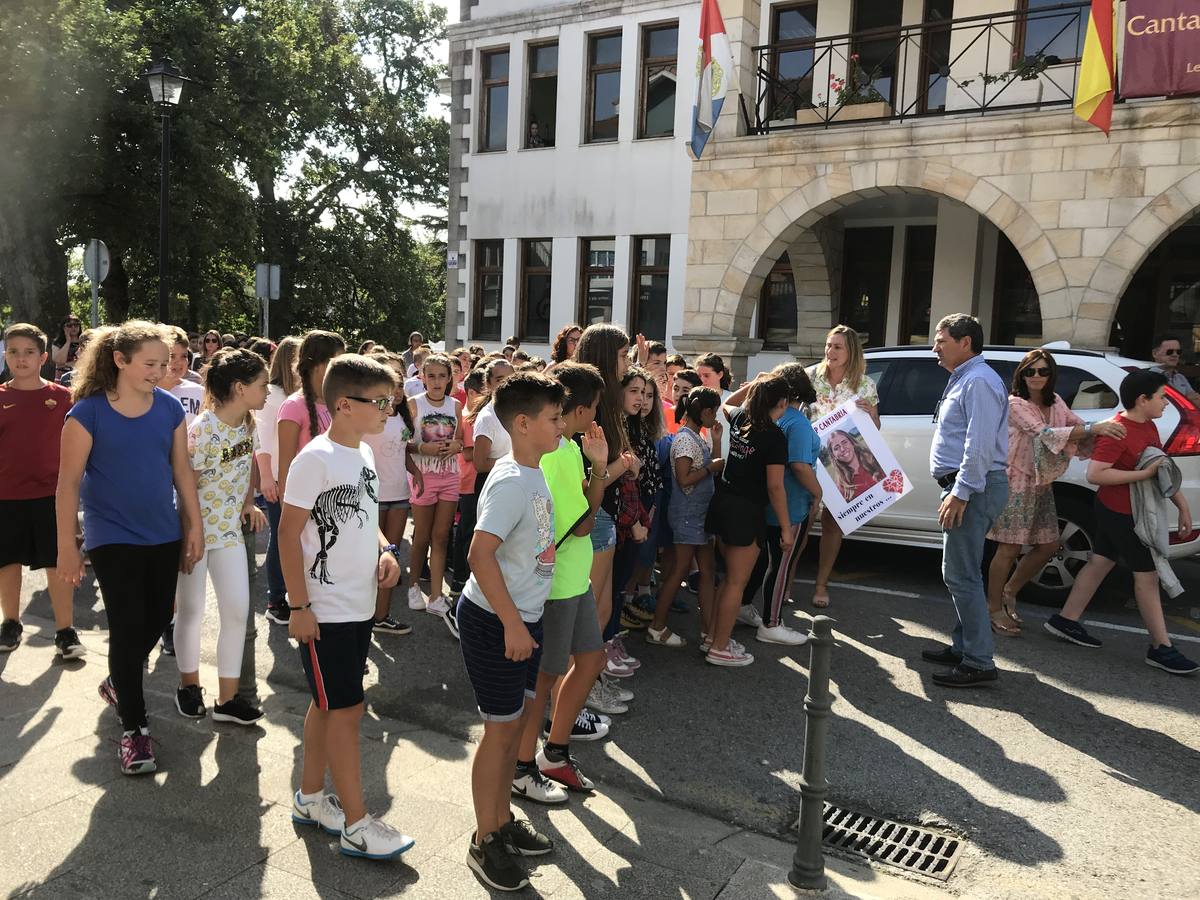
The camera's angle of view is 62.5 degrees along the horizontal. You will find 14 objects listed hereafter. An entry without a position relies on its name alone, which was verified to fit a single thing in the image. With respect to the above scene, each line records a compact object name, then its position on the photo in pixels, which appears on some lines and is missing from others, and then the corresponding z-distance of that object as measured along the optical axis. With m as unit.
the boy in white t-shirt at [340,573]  3.32
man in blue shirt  5.36
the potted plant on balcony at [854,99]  13.77
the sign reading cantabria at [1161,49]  10.24
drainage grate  3.69
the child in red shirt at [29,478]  5.42
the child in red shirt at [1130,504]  5.83
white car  6.91
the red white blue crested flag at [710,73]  12.94
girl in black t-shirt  5.65
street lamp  14.05
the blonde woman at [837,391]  7.16
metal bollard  3.32
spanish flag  10.34
